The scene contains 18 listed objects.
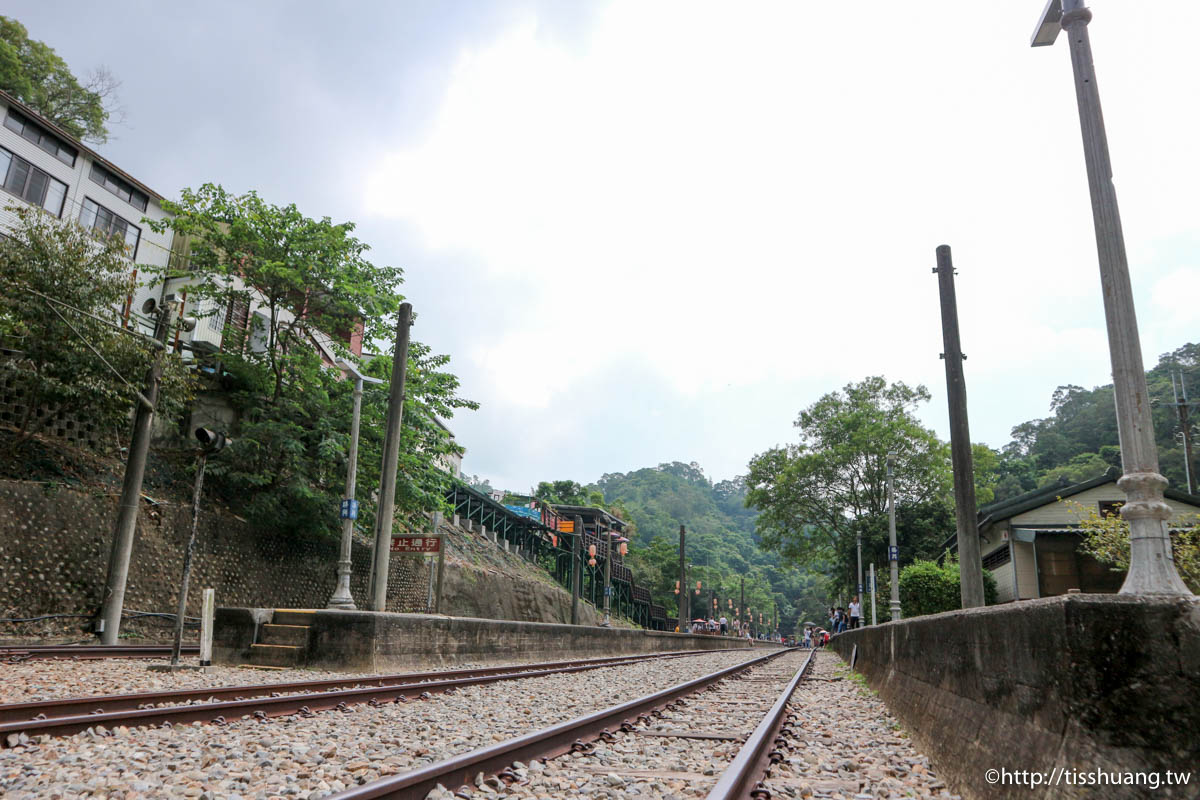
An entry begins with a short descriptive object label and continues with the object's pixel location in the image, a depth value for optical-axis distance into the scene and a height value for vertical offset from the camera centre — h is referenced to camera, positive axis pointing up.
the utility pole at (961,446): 10.95 +2.40
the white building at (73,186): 24.14 +13.32
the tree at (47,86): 31.48 +21.38
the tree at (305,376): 21.27 +5.99
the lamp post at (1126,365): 3.53 +1.30
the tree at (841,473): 41.75 +7.10
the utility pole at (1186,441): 33.12 +7.41
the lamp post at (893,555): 18.25 +1.26
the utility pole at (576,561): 30.67 +1.19
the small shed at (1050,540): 23.75 +2.12
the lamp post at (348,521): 14.05 +1.23
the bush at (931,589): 24.88 +0.46
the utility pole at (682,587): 45.97 +0.41
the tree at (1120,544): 12.80 +1.29
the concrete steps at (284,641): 11.02 -0.90
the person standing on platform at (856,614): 30.28 -0.57
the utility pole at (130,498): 14.32 +1.50
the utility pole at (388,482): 14.07 +1.87
